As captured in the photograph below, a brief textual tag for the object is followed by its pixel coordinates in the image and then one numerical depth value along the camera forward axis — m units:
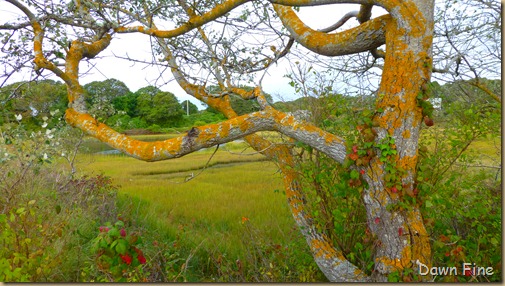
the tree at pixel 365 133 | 2.67
